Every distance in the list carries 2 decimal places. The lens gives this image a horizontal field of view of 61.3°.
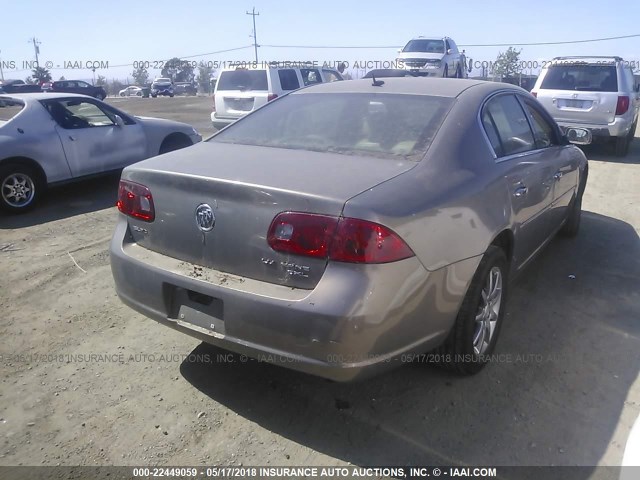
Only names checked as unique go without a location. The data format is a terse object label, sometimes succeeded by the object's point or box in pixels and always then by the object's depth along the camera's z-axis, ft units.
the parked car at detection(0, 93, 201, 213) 20.99
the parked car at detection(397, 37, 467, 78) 60.18
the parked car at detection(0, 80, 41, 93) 117.60
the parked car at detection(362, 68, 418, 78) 46.34
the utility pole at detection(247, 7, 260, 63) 212.93
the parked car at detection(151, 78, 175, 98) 149.18
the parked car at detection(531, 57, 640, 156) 32.58
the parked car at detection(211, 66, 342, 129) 38.45
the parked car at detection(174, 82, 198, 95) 175.26
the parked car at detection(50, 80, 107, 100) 118.42
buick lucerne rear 7.40
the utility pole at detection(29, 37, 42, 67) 243.81
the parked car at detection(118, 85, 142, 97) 175.68
